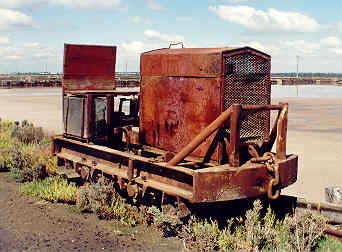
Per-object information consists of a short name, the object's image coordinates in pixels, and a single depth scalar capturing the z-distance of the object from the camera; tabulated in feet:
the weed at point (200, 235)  16.02
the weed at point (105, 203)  19.88
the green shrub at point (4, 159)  30.86
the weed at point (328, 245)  15.98
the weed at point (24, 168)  26.76
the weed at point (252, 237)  15.92
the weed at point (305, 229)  16.01
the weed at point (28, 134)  38.96
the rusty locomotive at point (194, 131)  16.24
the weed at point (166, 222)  16.92
